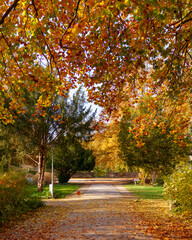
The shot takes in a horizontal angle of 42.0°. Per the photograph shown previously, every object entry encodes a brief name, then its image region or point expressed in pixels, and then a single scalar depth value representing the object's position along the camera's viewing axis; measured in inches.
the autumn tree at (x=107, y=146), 1013.3
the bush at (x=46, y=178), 995.8
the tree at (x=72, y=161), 1117.1
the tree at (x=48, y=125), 609.0
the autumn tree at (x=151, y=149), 755.4
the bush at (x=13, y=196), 315.0
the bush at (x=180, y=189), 316.8
